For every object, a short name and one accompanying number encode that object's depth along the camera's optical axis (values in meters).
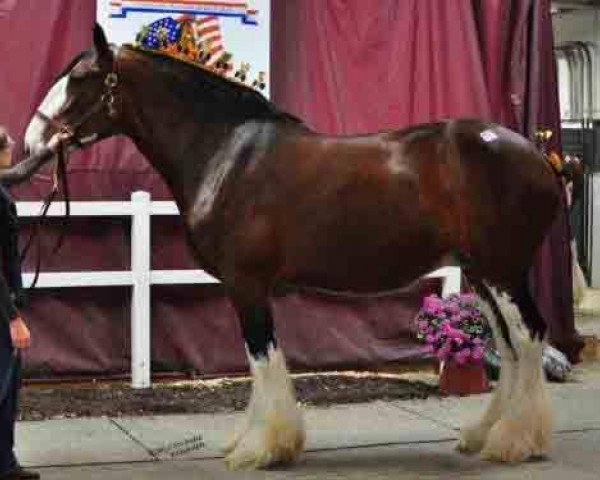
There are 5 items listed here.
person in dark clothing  3.93
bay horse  4.52
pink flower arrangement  6.14
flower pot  6.25
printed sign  6.20
